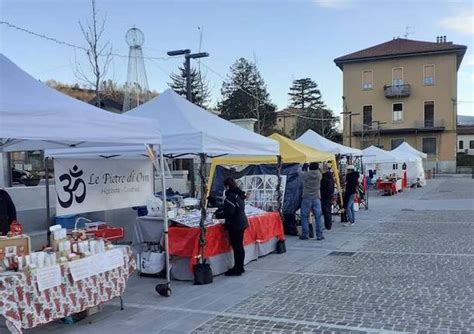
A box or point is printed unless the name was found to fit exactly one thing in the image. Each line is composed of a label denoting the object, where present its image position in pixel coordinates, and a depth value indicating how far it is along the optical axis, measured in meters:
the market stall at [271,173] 10.65
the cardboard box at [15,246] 4.49
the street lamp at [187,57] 13.02
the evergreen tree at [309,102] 57.83
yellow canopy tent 10.72
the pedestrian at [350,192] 12.16
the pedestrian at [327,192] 11.19
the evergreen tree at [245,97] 47.47
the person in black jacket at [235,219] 6.93
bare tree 16.15
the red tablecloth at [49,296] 4.11
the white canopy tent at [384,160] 23.27
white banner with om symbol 6.43
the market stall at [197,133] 6.63
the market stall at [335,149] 14.15
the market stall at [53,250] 4.19
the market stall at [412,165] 27.55
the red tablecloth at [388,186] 23.27
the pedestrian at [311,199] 10.05
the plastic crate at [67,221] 9.20
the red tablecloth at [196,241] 6.74
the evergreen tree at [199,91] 34.78
